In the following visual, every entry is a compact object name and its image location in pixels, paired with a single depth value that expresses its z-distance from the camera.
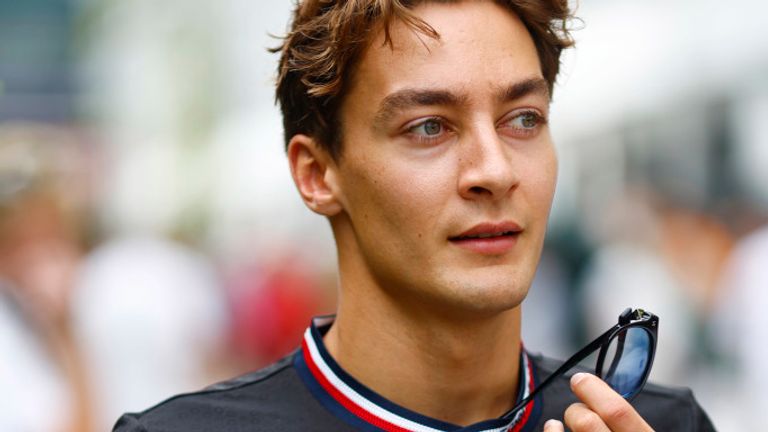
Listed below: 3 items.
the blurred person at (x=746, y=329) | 7.78
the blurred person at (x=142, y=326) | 6.50
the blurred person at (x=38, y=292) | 5.47
